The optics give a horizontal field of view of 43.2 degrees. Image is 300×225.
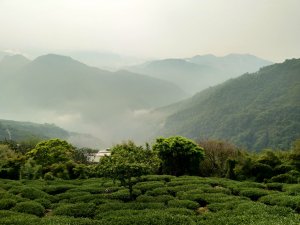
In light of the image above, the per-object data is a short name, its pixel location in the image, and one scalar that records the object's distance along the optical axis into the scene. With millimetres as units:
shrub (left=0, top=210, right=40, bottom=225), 23484
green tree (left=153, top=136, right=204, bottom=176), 56078
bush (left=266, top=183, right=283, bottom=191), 38594
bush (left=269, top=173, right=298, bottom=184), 42719
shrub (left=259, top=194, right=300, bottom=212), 27359
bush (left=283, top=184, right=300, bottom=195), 32625
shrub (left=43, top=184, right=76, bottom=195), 36500
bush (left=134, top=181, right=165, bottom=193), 36281
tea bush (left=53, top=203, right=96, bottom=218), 27281
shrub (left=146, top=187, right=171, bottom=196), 33938
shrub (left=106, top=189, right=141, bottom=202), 32406
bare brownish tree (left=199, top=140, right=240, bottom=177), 58750
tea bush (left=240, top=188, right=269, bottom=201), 33156
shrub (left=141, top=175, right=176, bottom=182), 42962
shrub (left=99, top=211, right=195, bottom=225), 22906
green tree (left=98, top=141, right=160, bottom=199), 28719
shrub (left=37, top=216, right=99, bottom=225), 23209
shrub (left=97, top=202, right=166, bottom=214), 28203
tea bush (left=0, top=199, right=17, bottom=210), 29370
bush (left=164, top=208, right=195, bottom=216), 26525
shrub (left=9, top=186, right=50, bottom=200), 33375
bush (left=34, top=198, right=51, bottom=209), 30922
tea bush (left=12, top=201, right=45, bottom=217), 28312
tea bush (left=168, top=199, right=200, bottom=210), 29078
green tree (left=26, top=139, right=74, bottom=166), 62656
